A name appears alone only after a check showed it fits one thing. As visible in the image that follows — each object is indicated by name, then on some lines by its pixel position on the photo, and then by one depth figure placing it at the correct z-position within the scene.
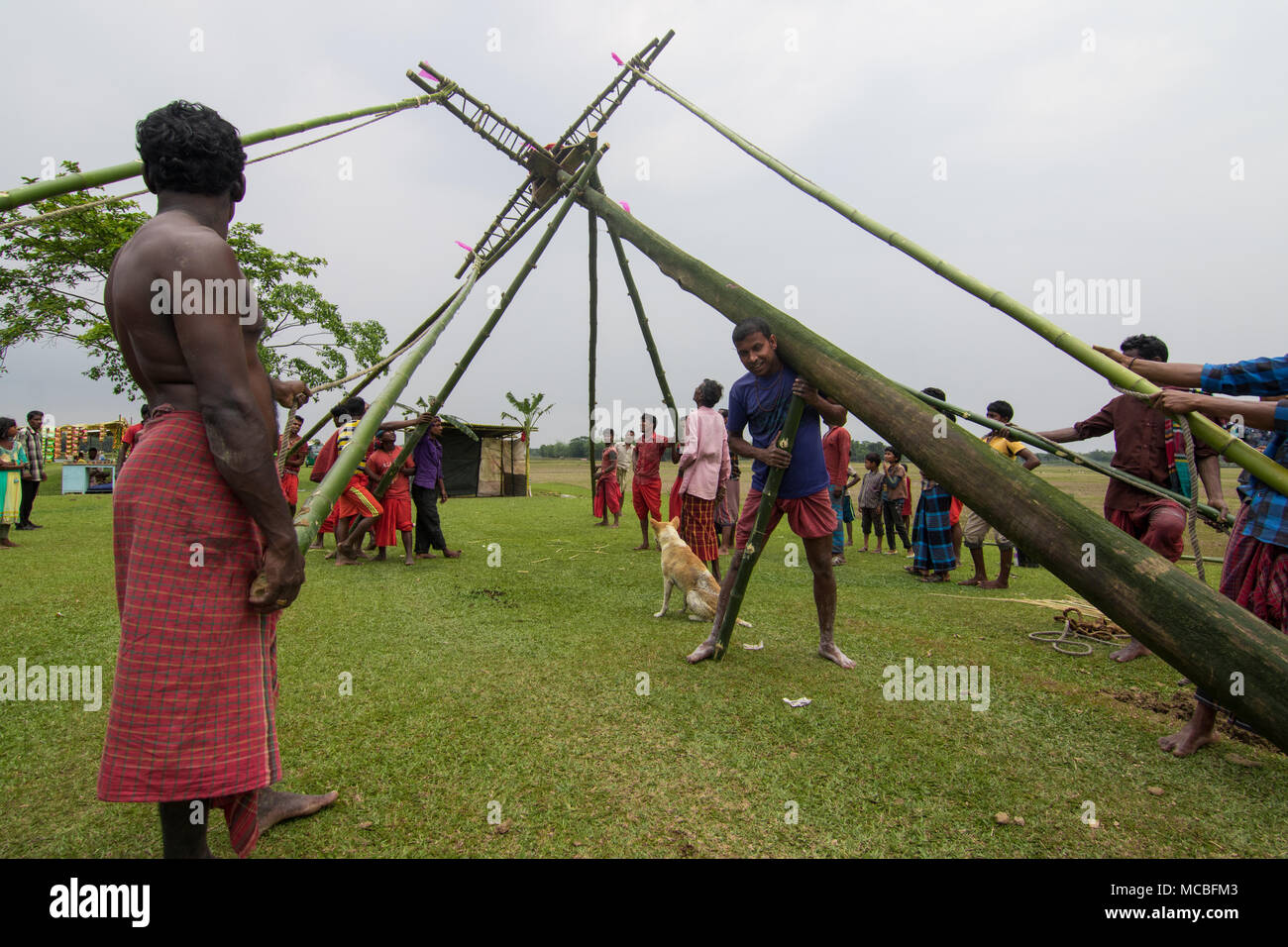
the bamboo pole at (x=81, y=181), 1.65
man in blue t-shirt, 4.16
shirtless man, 1.71
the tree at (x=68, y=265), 17.58
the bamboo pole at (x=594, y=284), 6.57
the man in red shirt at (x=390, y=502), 8.34
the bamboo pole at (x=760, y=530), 3.94
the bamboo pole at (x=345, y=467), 2.15
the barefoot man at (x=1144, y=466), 4.30
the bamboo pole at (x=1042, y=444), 2.70
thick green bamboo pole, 1.77
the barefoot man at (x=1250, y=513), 2.48
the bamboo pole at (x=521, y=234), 5.77
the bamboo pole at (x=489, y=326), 5.55
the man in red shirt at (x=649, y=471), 9.58
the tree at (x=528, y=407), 35.34
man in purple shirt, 8.91
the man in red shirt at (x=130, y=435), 8.10
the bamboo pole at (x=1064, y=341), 2.00
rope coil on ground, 4.94
